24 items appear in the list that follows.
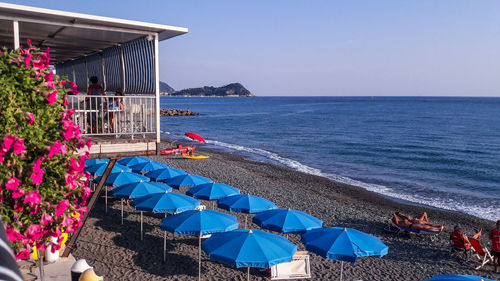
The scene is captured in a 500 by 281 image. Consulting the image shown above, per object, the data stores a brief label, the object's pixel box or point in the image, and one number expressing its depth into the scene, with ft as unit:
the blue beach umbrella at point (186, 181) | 46.52
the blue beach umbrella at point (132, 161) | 58.80
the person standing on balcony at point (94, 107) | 30.17
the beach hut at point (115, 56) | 26.58
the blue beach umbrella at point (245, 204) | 37.58
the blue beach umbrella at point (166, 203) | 35.50
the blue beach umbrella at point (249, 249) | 25.57
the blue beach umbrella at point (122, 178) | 45.06
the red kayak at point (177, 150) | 102.82
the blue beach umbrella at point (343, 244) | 27.12
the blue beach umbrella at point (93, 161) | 53.93
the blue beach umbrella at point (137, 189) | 40.27
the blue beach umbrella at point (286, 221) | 32.35
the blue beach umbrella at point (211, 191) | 41.16
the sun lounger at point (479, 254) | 40.34
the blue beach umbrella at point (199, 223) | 30.73
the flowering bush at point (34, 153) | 12.53
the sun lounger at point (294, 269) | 31.27
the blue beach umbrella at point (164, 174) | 50.26
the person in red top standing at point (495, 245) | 39.09
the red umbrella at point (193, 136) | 85.46
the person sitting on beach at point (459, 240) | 41.63
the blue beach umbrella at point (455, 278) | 19.88
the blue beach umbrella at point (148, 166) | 55.47
